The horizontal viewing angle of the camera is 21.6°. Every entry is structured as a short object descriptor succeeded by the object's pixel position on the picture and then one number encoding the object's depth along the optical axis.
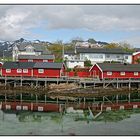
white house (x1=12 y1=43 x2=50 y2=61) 75.31
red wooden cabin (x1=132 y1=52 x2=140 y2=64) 68.94
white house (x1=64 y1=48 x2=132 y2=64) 67.38
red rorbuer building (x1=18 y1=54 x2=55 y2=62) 58.66
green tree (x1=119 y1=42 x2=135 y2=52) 92.07
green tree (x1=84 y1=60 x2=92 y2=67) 60.34
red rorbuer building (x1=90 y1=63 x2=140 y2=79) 44.28
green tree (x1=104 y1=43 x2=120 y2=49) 88.36
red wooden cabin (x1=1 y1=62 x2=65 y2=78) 44.16
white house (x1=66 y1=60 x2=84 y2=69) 60.22
